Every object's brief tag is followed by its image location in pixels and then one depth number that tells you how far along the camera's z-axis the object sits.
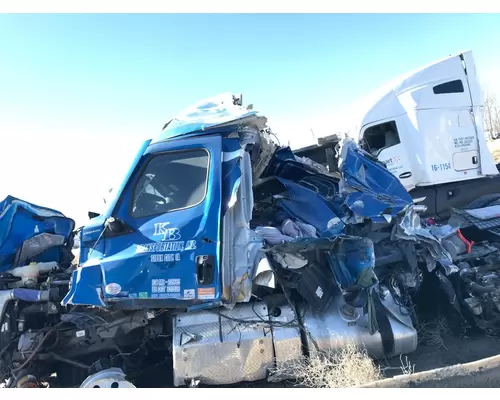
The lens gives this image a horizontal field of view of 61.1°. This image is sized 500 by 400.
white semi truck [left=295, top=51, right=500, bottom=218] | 8.55
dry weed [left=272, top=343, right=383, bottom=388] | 3.67
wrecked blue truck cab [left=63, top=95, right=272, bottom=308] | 3.83
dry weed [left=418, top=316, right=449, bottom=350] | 4.70
